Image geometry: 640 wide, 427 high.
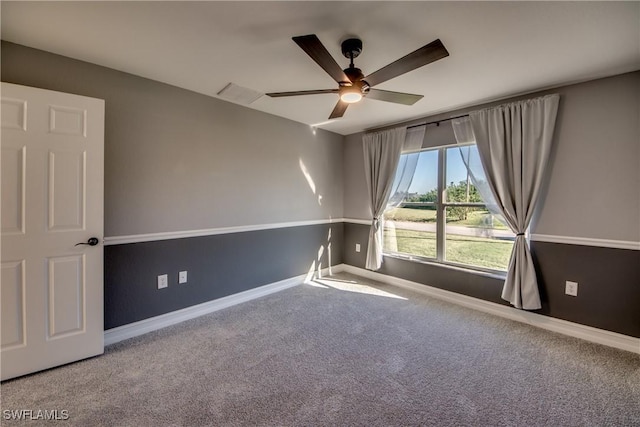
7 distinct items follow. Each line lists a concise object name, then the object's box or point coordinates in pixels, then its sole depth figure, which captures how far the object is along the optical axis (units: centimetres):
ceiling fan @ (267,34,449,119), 155
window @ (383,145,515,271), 316
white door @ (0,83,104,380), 184
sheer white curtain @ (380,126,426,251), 368
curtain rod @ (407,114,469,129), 323
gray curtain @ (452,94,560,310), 265
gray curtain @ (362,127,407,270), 389
